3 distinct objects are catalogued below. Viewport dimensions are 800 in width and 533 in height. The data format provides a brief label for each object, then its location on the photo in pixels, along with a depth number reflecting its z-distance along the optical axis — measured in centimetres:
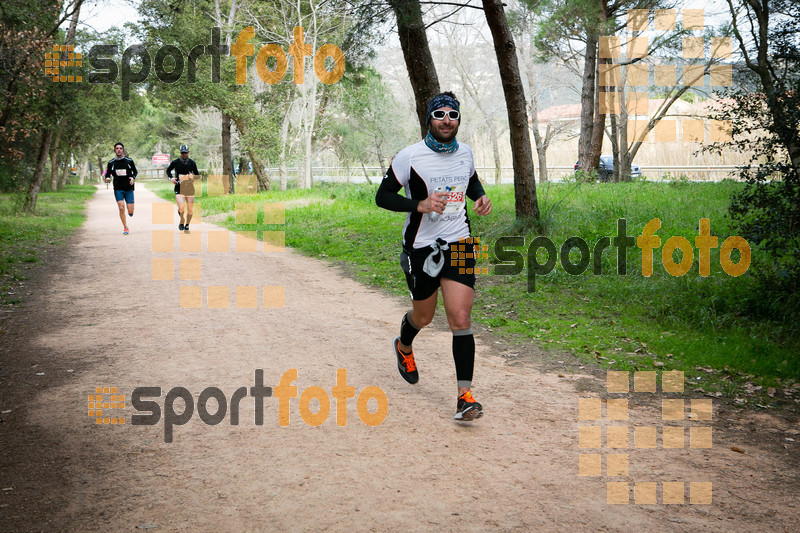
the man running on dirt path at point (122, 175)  1560
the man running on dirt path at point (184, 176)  1589
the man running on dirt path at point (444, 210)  466
